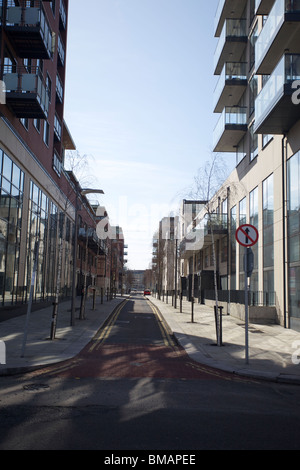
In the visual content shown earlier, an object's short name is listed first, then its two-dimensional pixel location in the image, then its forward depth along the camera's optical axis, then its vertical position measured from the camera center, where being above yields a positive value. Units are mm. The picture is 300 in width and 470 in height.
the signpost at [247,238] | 10719 +1270
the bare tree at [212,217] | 13777 +3408
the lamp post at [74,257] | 18047 +1322
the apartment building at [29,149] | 18797 +7287
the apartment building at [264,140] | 17578 +7180
